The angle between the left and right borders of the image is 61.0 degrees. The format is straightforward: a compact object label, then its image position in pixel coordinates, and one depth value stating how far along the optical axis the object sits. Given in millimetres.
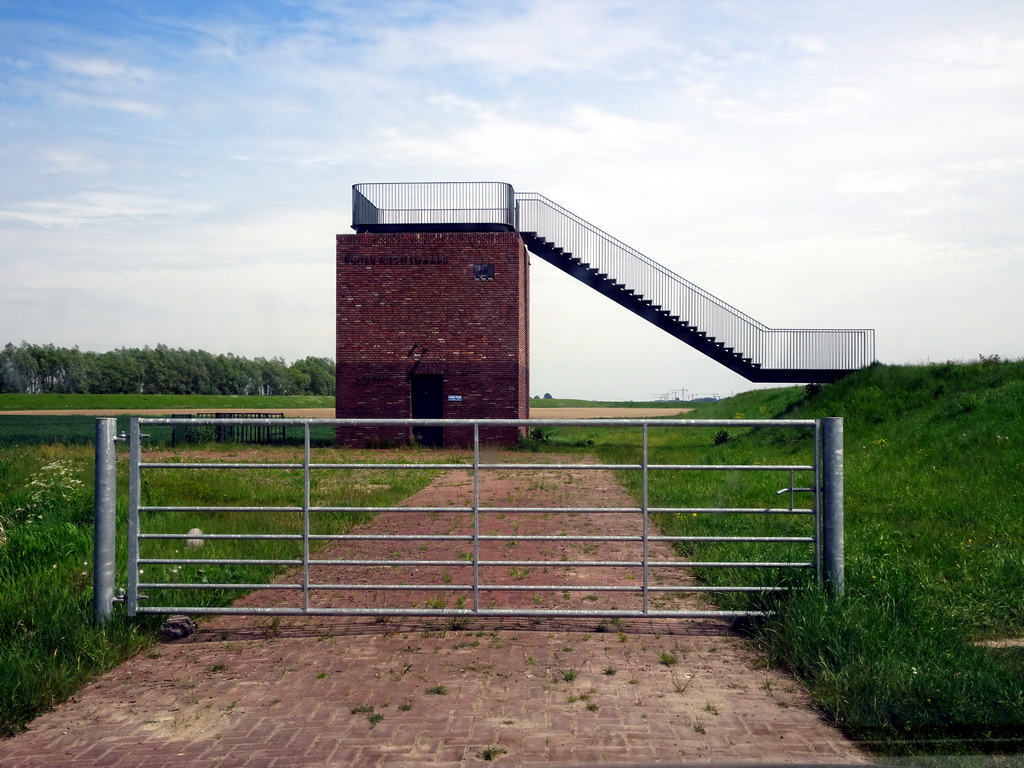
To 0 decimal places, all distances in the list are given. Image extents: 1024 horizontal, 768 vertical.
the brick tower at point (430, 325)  27875
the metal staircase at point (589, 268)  27953
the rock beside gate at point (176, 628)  6863
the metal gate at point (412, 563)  6824
